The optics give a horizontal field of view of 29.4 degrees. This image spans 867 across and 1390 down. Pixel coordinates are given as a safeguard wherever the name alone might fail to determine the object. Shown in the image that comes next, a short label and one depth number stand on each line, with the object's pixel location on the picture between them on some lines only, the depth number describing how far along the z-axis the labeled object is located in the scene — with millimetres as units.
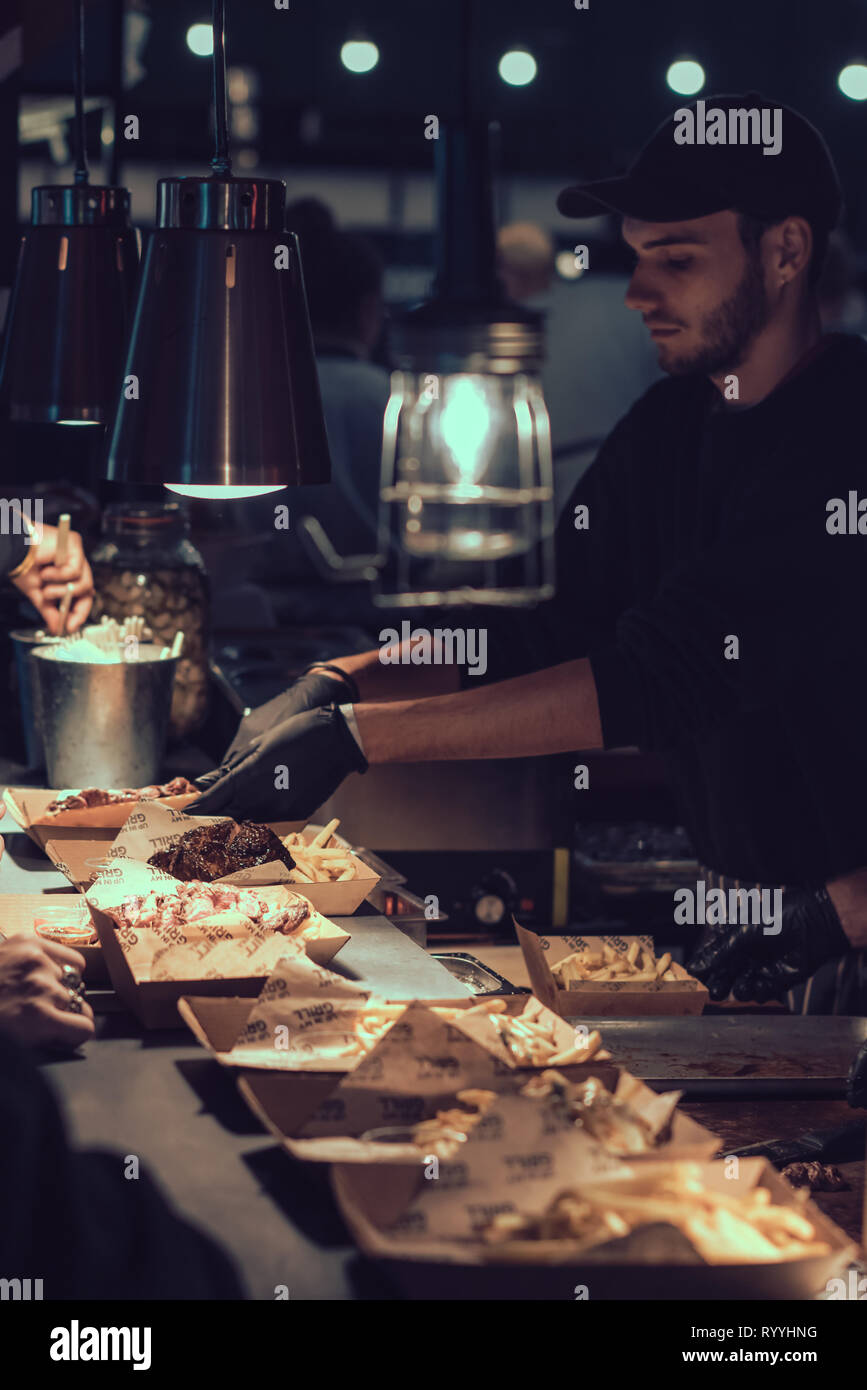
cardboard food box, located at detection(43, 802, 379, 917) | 2059
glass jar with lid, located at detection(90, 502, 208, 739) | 2895
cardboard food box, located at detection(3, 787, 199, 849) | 2338
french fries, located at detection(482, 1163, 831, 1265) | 1154
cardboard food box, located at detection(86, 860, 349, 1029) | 1670
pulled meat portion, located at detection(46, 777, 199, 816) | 2367
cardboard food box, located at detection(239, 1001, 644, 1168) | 1368
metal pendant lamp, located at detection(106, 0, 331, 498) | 1790
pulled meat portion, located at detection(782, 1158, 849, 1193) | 1645
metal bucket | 2588
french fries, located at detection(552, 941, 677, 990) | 2201
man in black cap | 2523
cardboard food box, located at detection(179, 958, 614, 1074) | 1486
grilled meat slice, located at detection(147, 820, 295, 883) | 2043
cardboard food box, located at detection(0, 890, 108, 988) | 1830
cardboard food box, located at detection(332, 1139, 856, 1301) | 1117
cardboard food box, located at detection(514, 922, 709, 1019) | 2160
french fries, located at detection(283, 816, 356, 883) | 2111
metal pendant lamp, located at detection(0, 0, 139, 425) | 2480
